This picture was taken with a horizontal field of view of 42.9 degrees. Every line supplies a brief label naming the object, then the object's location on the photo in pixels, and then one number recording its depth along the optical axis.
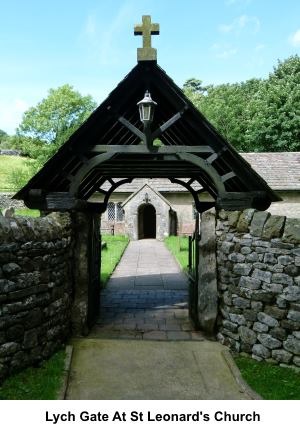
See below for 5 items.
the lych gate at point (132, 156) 6.53
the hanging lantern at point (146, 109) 5.93
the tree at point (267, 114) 32.81
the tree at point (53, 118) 37.22
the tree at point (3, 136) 91.12
